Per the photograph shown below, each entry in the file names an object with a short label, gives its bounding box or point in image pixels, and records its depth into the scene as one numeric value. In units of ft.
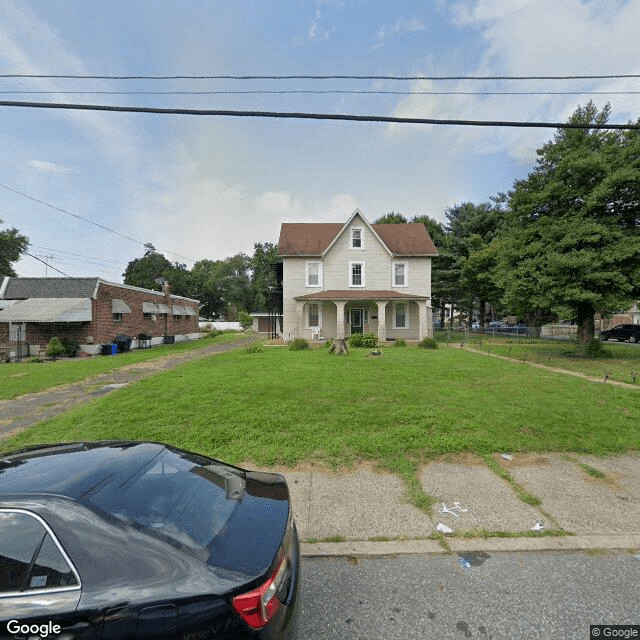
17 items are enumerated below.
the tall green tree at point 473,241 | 104.78
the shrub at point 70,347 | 63.00
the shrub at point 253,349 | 57.67
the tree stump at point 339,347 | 52.75
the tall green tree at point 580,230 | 45.98
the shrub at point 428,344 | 63.00
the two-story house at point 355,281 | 74.79
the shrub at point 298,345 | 60.90
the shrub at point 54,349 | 61.11
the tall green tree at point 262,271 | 189.71
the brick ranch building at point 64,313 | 61.46
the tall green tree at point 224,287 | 204.85
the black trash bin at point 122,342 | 70.47
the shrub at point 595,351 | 52.08
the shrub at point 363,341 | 61.05
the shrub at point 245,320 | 153.89
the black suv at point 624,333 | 87.15
